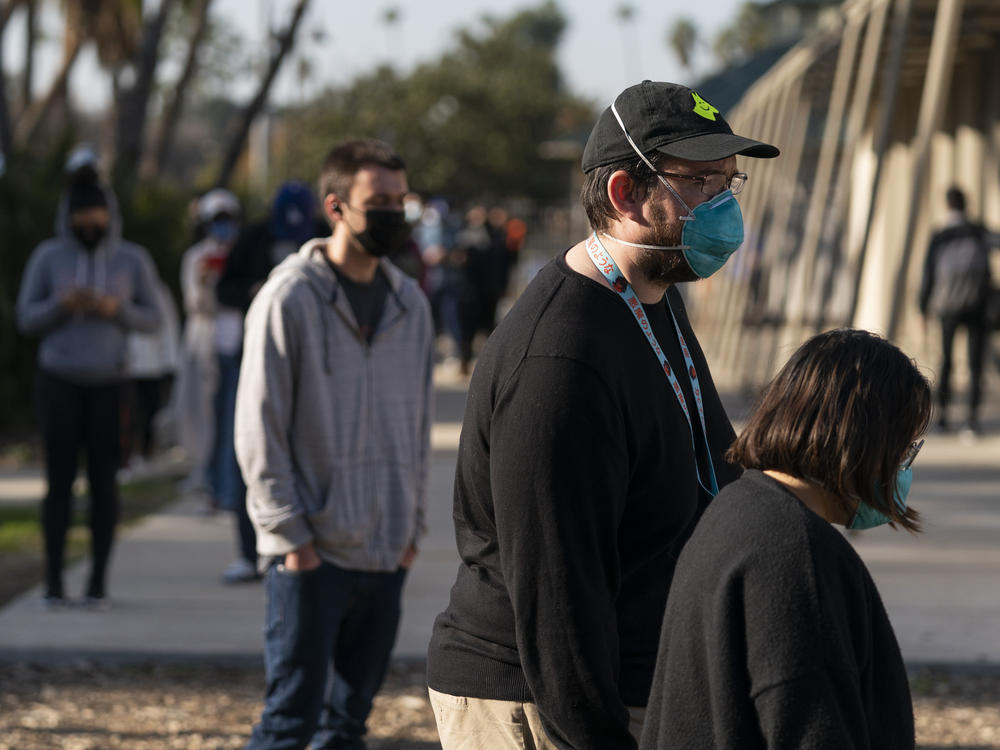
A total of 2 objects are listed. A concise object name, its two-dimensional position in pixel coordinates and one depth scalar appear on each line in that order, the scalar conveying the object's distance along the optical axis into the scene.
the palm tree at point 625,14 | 107.03
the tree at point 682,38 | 102.88
